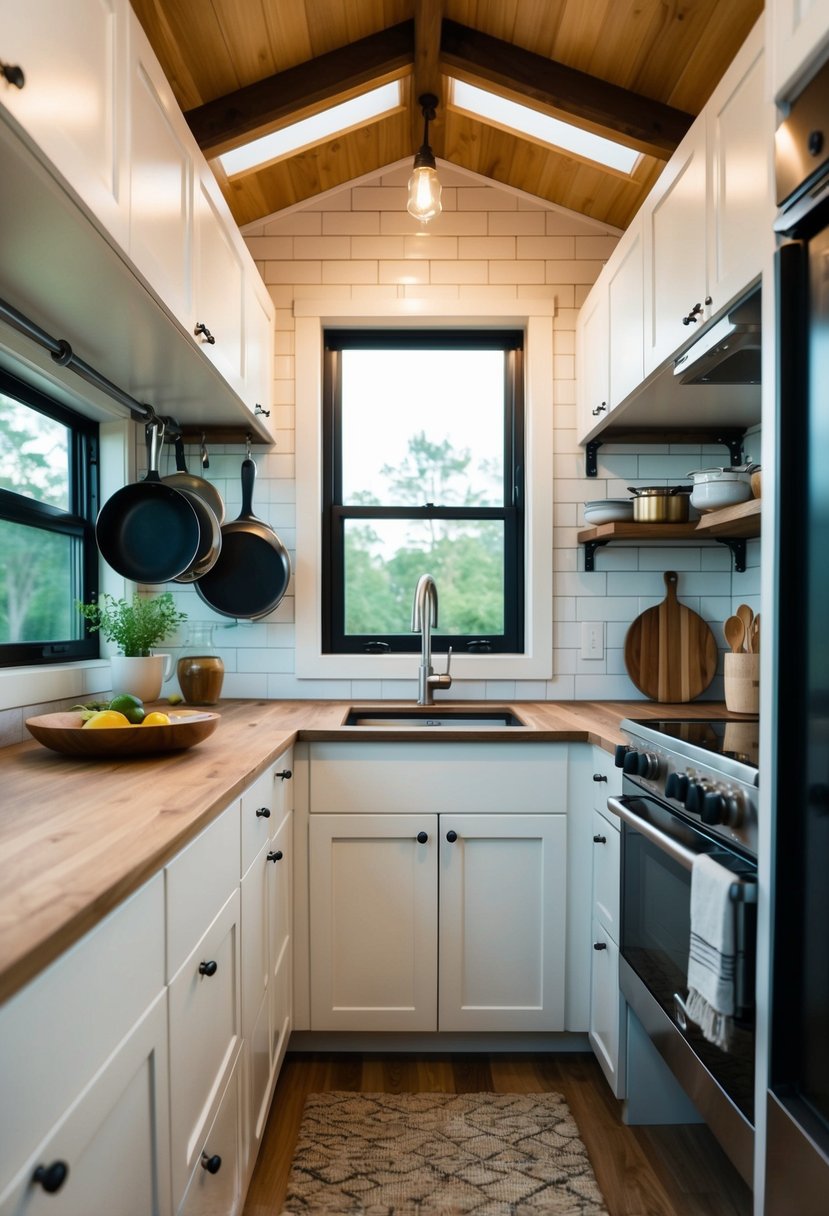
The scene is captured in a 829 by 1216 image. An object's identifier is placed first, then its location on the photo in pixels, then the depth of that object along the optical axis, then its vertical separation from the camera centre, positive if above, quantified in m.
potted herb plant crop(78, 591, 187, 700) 2.53 -0.12
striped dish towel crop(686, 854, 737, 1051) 1.30 -0.56
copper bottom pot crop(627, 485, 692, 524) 2.60 +0.31
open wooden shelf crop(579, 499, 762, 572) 2.05 +0.22
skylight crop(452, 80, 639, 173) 2.67 +1.54
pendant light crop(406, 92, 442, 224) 2.30 +1.14
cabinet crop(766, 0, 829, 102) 1.10 +0.77
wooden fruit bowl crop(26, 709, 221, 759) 1.69 -0.28
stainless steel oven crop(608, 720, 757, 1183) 1.33 -0.53
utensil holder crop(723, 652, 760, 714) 2.40 -0.23
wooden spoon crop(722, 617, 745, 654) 2.51 -0.09
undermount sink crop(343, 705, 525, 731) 2.85 -0.40
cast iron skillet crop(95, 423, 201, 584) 2.36 +0.21
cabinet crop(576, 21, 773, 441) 1.64 +0.85
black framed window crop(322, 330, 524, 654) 3.12 +0.44
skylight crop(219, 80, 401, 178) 2.68 +1.54
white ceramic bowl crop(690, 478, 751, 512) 2.22 +0.30
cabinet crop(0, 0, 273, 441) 1.25 +0.72
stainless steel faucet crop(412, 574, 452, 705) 2.84 -0.08
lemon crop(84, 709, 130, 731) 1.72 -0.25
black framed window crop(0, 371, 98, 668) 2.18 +0.22
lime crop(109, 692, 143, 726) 1.83 -0.23
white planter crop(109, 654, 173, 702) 2.53 -0.22
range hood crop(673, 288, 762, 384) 1.78 +0.60
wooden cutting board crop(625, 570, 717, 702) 2.93 -0.17
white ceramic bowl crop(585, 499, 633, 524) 2.77 +0.31
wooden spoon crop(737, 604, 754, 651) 2.49 -0.03
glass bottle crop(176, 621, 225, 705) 2.79 -0.25
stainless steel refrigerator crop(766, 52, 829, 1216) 1.13 -0.10
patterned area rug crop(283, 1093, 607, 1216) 1.75 -1.26
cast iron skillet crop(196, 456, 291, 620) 2.93 +0.10
